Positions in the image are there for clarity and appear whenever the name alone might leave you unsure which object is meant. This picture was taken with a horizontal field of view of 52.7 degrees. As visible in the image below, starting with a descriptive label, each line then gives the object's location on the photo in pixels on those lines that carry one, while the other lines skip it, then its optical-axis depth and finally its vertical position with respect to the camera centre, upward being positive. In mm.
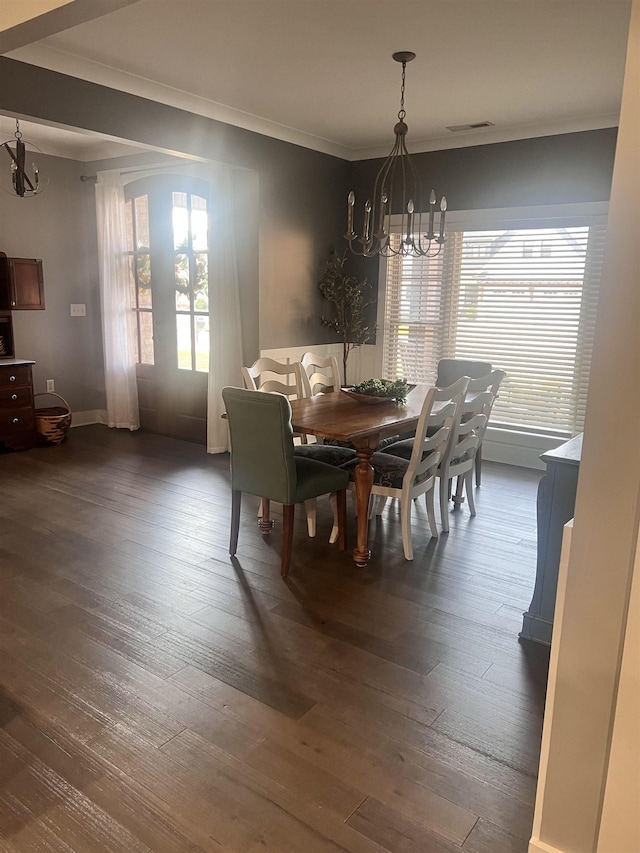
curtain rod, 5982 +1191
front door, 6023 -22
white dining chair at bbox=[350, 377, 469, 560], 3596 -933
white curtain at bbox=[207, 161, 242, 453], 5449 -21
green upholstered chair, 3273 -864
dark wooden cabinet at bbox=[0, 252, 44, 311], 5910 +80
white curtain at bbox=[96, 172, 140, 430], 6477 -94
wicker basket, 6031 -1228
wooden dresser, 5801 -1010
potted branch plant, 6023 -40
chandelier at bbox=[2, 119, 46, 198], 4367 +844
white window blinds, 5234 -76
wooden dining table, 3438 -676
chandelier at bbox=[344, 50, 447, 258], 3654 +472
